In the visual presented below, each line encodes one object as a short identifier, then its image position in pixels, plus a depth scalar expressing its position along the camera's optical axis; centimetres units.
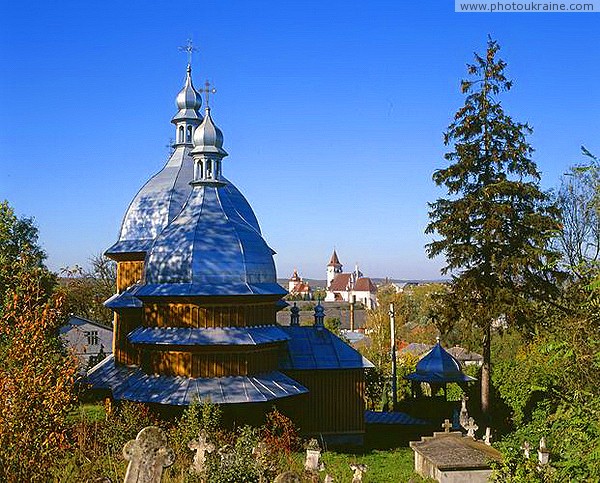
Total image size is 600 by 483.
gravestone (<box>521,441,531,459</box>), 1356
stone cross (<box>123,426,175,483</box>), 749
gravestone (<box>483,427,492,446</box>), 1883
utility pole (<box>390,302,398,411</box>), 2879
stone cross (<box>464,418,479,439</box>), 1936
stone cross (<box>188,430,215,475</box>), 1147
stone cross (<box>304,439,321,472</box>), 1344
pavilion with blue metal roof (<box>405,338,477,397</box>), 2641
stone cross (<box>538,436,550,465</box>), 1394
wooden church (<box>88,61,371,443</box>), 1853
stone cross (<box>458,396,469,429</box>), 2052
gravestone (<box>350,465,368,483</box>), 1237
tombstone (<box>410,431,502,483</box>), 1571
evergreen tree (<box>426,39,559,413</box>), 2256
